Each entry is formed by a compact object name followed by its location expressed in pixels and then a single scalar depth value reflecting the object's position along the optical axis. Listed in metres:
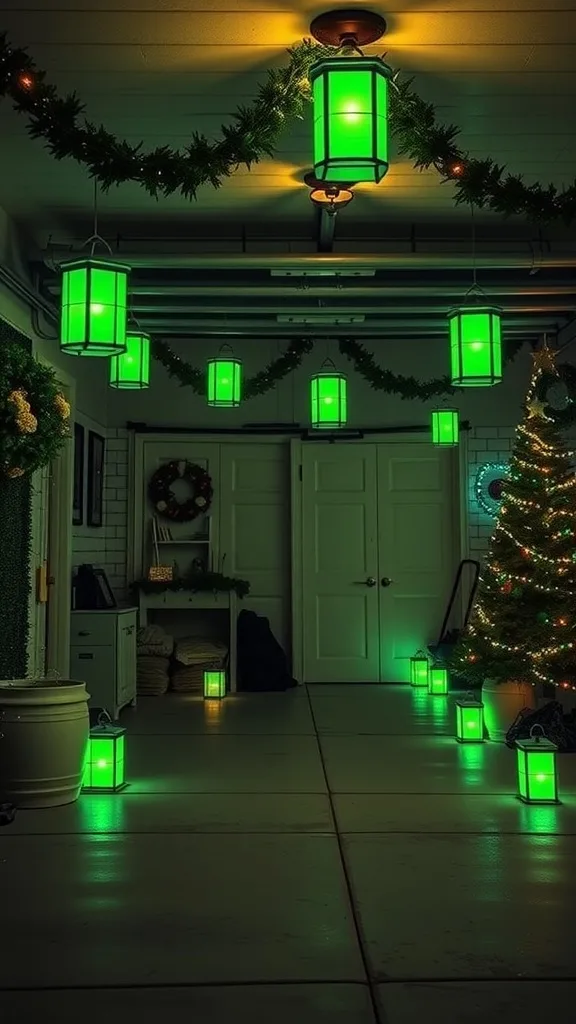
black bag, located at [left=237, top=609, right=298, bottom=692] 8.78
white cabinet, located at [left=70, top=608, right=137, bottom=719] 7.21
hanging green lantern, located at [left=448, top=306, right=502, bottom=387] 5.15
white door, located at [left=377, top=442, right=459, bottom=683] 9.35
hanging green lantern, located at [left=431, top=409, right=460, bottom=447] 8.42
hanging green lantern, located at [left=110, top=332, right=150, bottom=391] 5.98
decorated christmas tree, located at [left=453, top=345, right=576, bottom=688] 6.23
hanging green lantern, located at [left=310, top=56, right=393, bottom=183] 3.22
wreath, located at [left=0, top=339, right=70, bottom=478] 4.58
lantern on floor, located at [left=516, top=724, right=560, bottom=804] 4.55
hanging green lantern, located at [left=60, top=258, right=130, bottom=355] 4.38
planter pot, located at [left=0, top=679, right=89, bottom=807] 4.46
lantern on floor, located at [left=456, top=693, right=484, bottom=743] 6.13
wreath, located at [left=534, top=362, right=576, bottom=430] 6.89
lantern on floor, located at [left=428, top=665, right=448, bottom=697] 8.38
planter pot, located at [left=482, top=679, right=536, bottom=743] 6.25
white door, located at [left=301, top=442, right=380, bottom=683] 9.30
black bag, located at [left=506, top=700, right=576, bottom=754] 5.99
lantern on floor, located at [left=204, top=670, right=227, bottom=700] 8.27
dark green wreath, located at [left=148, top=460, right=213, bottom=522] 9.24
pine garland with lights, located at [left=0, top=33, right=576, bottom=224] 3.63
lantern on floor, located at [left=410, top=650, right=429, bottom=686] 8.88
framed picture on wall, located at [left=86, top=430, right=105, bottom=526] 8.75
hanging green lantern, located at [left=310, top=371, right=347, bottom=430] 7.36
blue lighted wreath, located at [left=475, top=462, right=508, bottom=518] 9.33
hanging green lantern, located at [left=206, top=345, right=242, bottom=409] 7.14
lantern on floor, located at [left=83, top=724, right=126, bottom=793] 4.78
